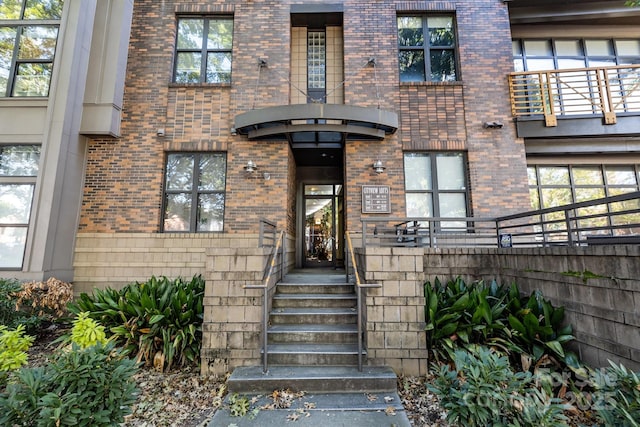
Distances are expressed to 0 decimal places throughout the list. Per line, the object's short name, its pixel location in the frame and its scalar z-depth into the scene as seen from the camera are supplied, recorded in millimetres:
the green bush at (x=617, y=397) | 2139
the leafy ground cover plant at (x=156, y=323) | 4641
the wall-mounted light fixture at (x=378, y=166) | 7625
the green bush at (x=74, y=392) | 2295
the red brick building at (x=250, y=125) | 7098
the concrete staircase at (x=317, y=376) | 3359
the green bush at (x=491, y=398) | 2254
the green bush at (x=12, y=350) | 3394
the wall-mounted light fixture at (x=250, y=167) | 7465
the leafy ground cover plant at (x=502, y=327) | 4078
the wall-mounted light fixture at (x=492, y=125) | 7859
